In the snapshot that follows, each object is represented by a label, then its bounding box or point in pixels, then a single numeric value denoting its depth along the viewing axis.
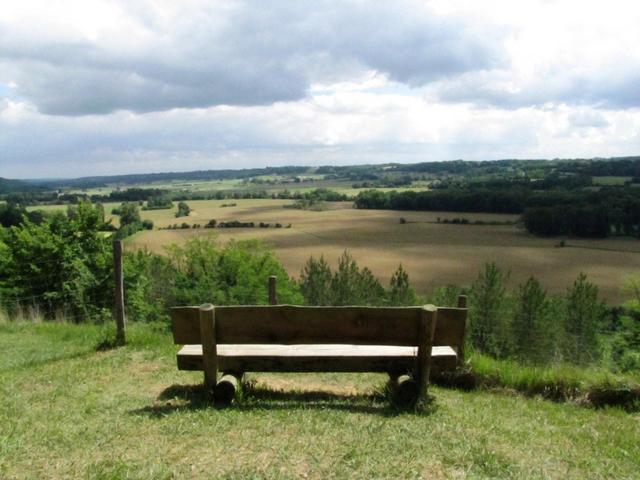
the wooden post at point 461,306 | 6.56
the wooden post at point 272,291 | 9.60
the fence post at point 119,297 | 8.02
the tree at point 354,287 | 42.12
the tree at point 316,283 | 43.44
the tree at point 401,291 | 40.53
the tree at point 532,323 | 32.66
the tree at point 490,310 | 30.66
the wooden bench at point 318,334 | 4.80
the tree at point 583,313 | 33.25
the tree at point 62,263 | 15.27
